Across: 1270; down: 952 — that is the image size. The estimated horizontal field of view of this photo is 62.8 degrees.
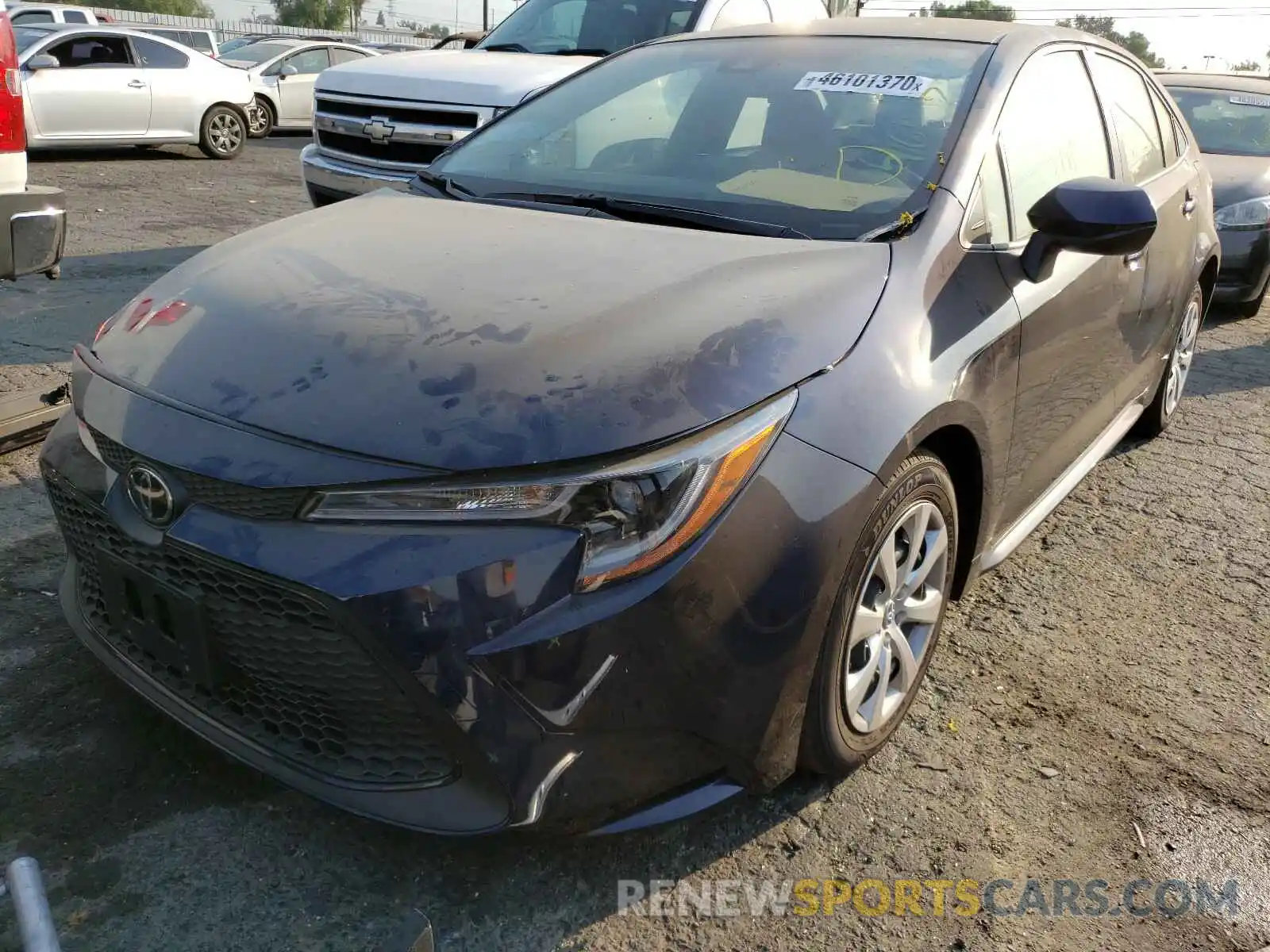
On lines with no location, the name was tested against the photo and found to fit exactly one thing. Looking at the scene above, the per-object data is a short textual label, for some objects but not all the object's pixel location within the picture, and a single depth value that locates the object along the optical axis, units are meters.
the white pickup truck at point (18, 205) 3.37
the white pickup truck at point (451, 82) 5.85
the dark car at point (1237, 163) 6.67
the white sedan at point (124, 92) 10.48
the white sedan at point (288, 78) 14.91
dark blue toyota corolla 1.69
